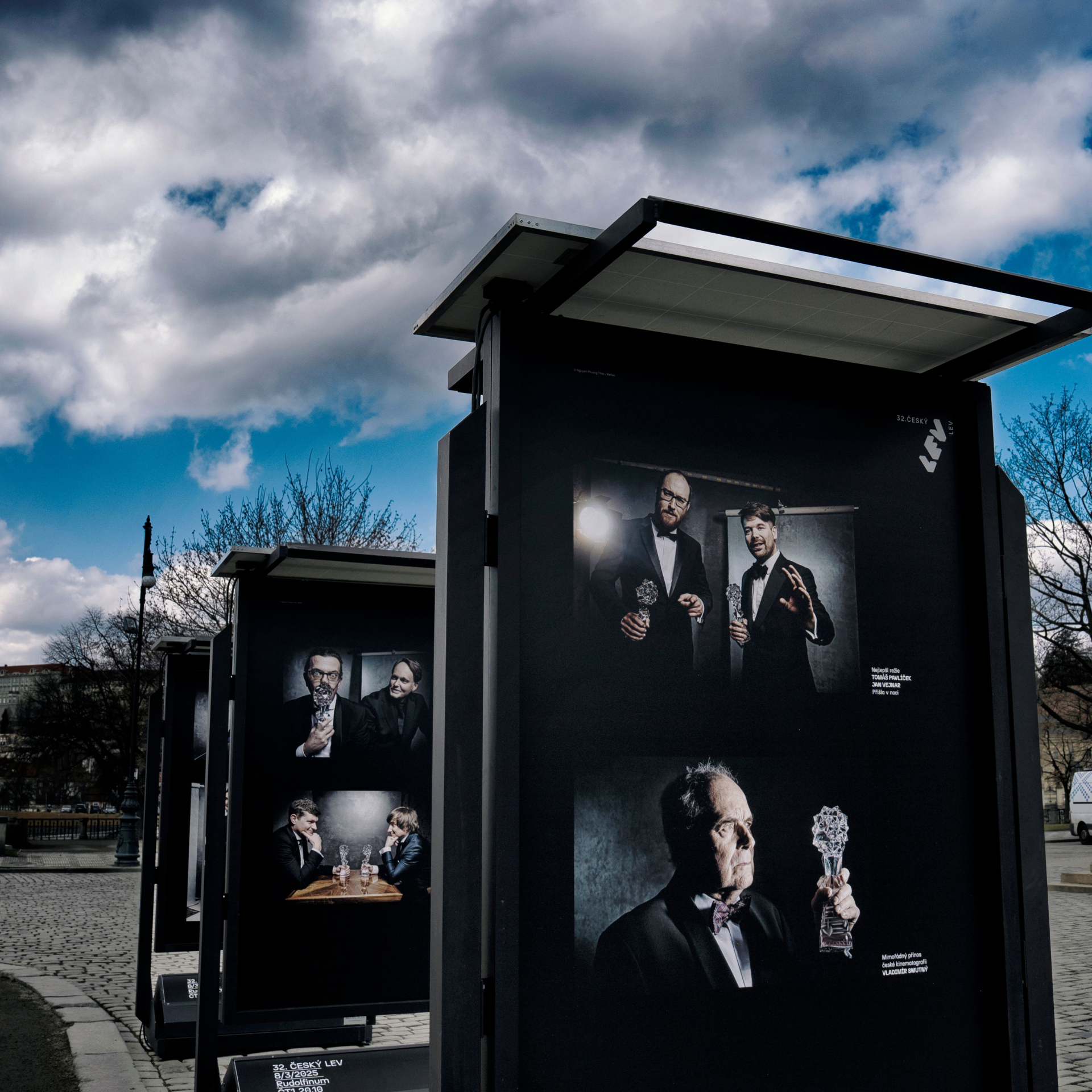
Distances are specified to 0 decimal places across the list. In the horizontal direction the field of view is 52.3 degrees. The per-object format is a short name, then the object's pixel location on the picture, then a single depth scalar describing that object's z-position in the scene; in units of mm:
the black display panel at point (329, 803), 6793
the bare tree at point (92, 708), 45750
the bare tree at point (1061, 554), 26219
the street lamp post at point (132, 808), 27234
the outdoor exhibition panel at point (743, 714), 2871
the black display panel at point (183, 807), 8883
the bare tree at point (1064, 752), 48194
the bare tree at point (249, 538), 31016
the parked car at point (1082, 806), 34469
